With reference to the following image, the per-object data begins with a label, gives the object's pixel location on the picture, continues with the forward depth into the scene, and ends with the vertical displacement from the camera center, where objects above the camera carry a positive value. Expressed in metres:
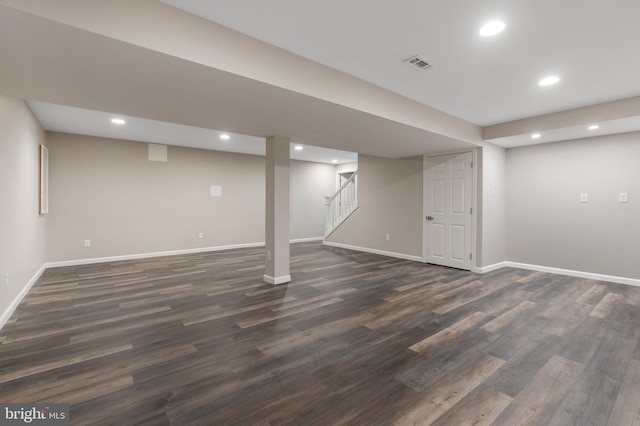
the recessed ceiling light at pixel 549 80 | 3.12 +1.46
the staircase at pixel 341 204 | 8.07 +0.23
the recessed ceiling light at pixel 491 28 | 2.20 +1.44
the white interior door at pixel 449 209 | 5.38 +0.05
